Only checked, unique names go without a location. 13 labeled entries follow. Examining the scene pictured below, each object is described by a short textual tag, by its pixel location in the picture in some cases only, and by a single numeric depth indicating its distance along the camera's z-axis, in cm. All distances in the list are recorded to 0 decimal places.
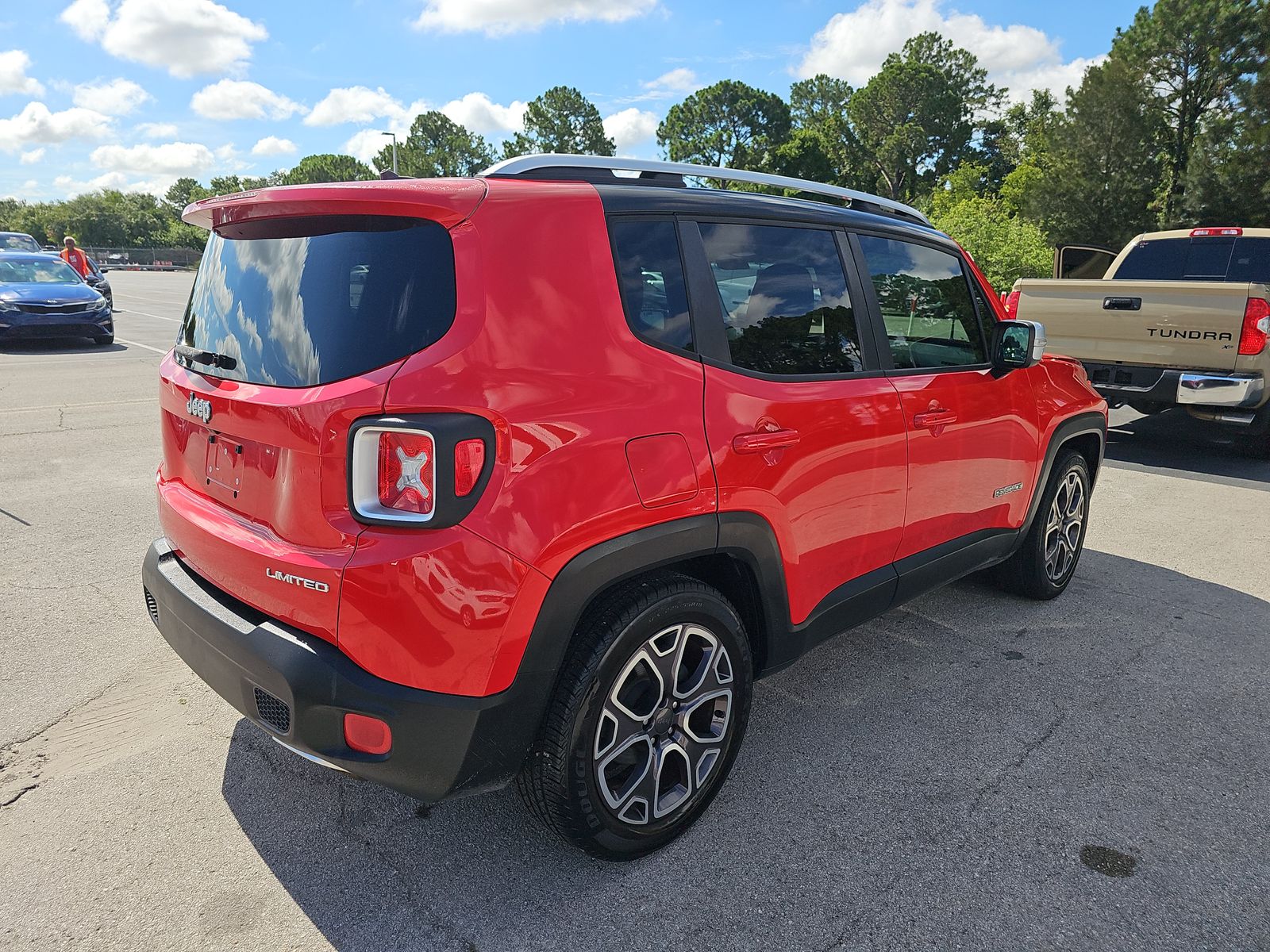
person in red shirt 1747
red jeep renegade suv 201
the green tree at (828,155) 7050
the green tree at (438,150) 10494
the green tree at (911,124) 7281
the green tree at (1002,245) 1980
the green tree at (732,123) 8619
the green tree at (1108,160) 3638
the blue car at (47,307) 1390
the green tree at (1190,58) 3472
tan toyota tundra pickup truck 689
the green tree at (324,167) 11794
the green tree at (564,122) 9925
